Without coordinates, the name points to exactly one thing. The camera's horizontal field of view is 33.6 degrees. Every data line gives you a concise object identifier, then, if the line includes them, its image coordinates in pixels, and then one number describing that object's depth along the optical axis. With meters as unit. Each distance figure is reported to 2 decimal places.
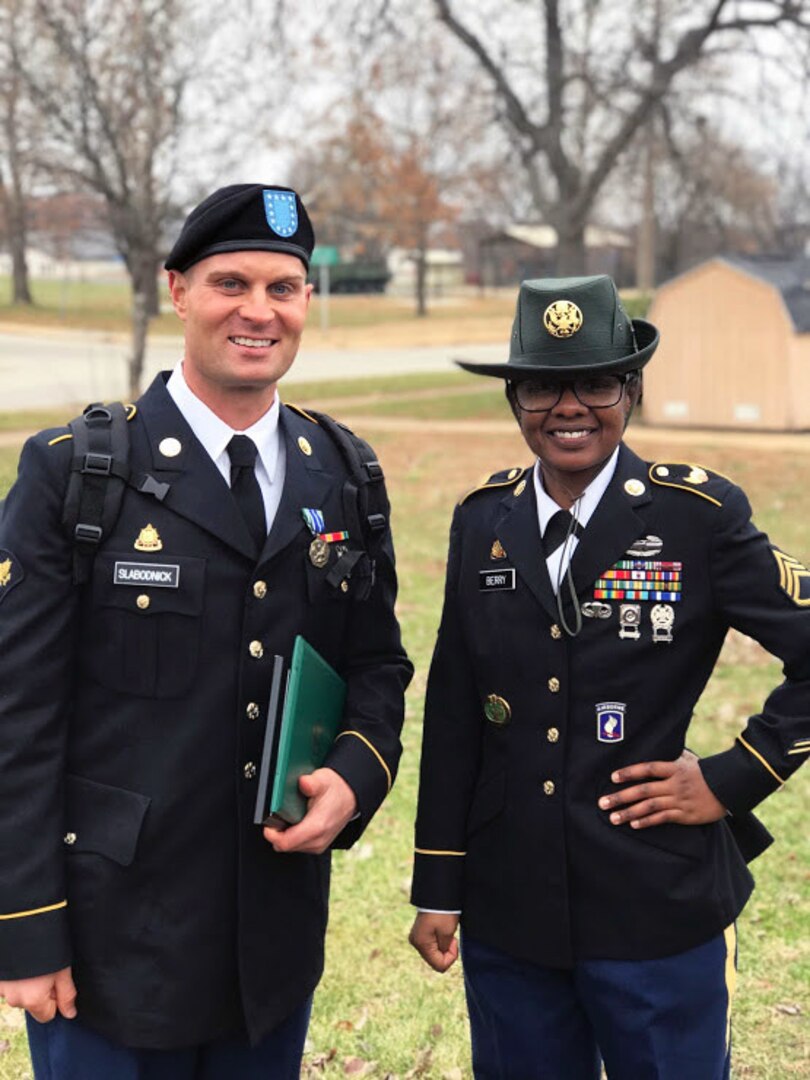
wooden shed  16.08
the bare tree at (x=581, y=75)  19.22
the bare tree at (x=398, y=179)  42.44
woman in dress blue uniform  2.41
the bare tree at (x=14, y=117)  14.52
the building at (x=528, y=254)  63.50
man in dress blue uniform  2.21
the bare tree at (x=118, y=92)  14.22
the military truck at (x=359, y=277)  59.25
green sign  30.91
